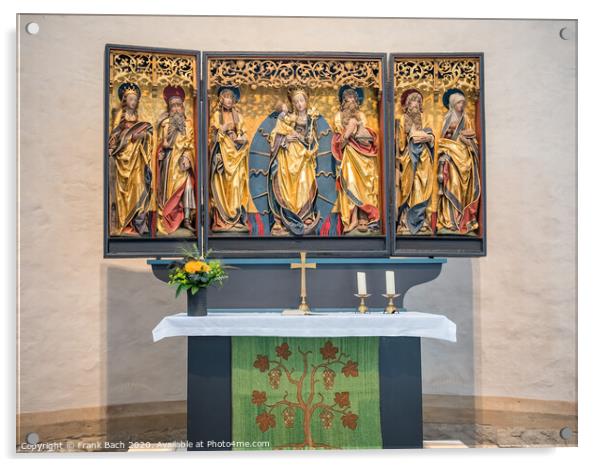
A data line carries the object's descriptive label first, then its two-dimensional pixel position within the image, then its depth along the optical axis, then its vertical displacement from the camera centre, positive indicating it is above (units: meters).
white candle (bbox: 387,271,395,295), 5.72 -0.38
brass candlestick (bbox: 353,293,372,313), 5.73 -0.54
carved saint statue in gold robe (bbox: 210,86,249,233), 5.93 +0.47
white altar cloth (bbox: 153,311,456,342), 5.48 -0.66
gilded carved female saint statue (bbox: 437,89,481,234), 5.88 +0.40
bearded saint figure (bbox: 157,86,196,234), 5.86 +0.41
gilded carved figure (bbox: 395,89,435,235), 5.92 +0.38
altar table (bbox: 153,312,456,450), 5.60 -1.08
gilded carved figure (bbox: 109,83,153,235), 5.77 +0.48
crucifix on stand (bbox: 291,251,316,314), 5.80 -0.28
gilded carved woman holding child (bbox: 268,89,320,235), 5.97 +0.39
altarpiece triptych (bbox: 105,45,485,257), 5.83 +0.57
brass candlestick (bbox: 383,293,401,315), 5.74 -0.55
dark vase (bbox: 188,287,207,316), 5.64 -0.52
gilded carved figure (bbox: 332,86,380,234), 5.97 +0.43
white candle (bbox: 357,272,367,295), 5.74 -0.38
